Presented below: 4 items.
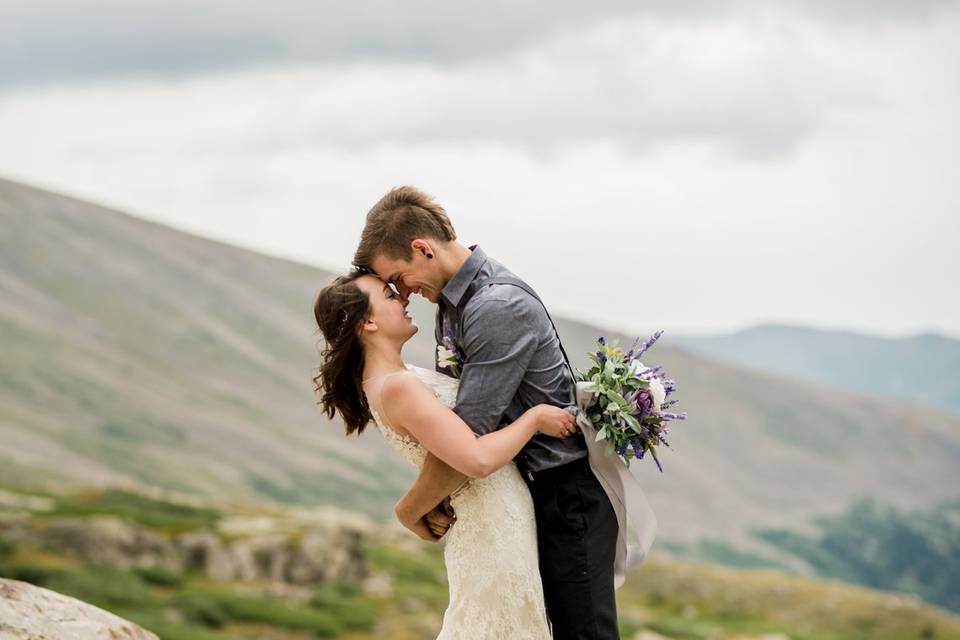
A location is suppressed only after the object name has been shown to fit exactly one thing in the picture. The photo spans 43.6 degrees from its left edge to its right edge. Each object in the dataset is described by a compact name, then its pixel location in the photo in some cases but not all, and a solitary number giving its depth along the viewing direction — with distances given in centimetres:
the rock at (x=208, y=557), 2878
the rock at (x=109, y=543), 2719
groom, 630
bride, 652
